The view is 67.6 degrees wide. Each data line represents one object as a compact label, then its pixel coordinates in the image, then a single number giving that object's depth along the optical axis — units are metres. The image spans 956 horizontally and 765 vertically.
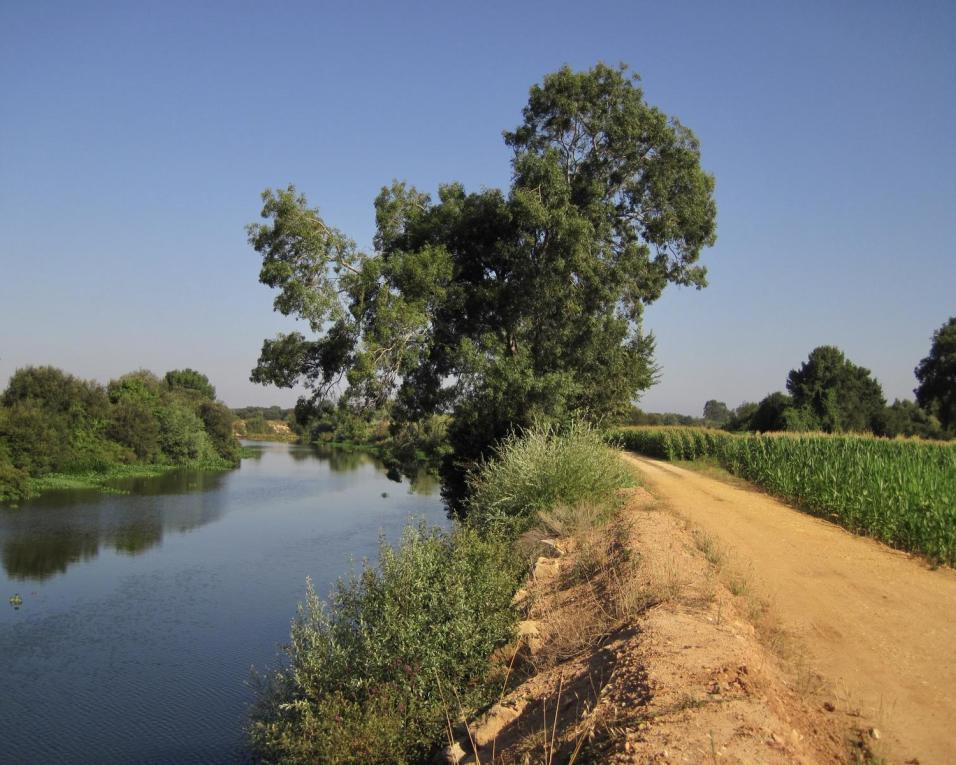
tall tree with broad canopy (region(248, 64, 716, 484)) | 17.77
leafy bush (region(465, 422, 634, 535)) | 11.76
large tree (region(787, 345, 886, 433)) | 55.19
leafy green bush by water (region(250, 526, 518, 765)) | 6.55
